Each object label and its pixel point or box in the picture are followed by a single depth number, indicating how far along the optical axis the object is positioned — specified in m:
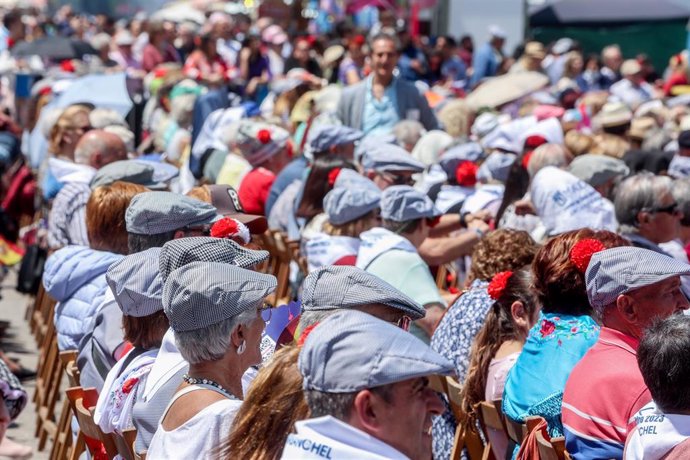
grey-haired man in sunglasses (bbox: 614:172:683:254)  12.01
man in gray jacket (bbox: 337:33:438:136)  19.94
